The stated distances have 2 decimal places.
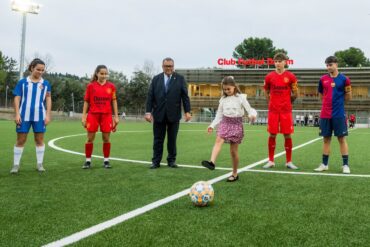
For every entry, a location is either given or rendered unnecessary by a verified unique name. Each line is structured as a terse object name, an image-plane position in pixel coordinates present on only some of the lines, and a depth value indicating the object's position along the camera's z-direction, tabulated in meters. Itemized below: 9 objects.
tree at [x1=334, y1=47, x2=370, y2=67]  83.93
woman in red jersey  6.86
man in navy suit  7.21
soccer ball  3.95
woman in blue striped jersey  6.13
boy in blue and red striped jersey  6.67
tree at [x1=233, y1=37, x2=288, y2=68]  89.12
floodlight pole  31.60
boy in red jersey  7.16
